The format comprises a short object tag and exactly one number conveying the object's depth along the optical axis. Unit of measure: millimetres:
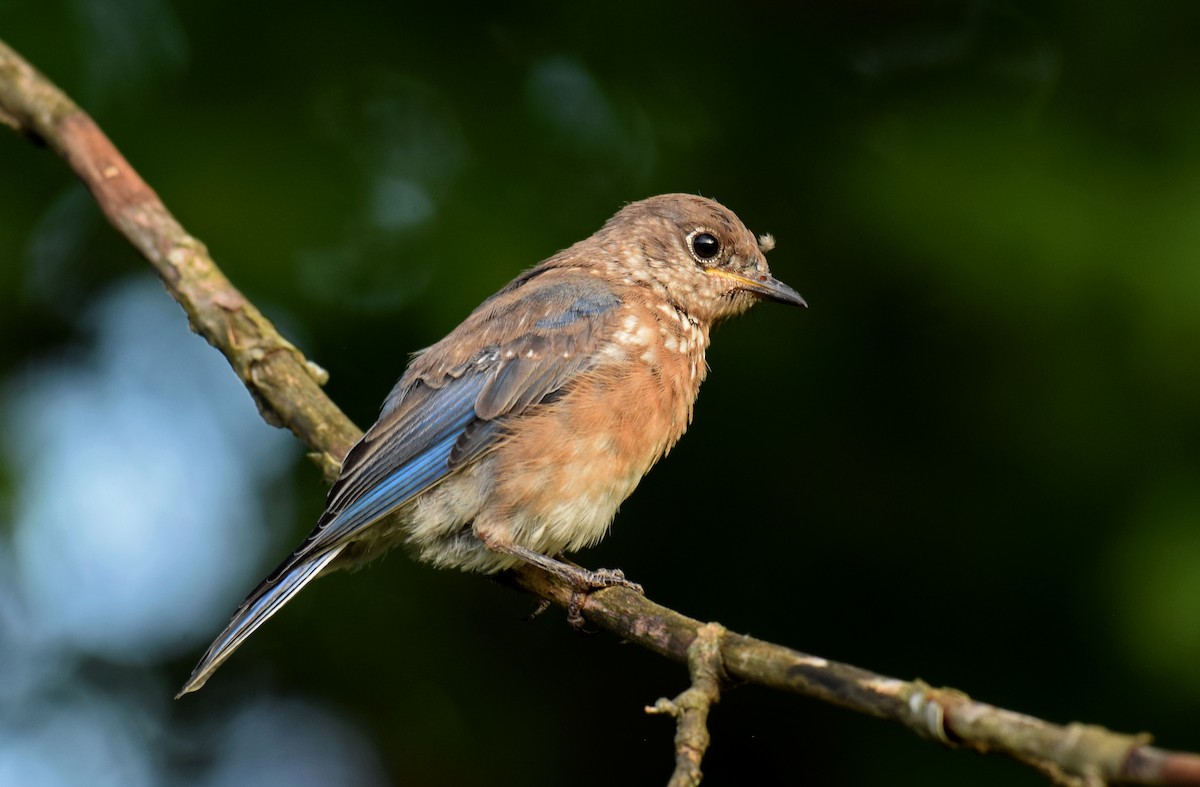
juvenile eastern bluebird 3267
